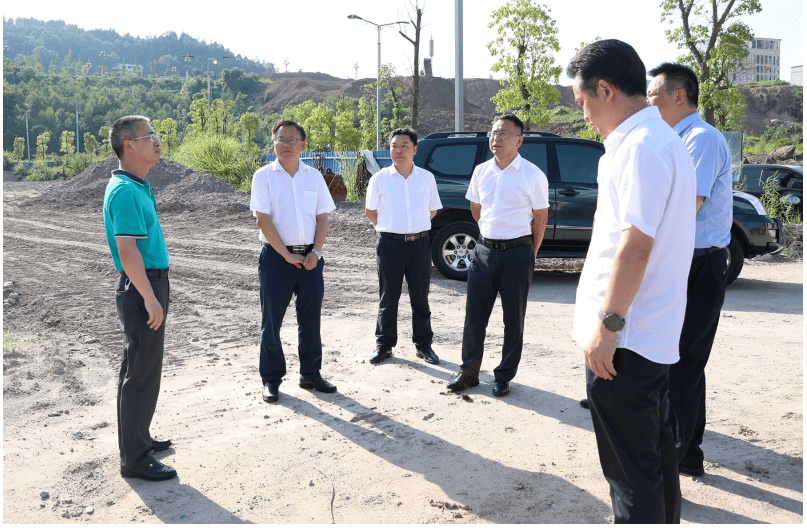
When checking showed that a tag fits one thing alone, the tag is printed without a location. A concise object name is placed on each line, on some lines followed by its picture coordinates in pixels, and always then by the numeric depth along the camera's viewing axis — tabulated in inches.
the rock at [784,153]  1606.5
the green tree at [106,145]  2038.0
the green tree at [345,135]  1242.6
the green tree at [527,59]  839.7
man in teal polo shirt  144.9
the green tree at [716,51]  834.2
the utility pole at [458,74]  642.2
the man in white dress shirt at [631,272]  91.3
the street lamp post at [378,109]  1286.9
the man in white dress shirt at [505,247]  207.5
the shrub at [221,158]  1019.3
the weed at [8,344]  255.9
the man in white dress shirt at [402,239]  249.8
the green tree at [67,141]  2446.1
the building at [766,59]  5201.8
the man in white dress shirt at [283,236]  206.1
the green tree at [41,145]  2508.6
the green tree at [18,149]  2579.2
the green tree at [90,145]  2469.2
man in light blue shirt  144.1
